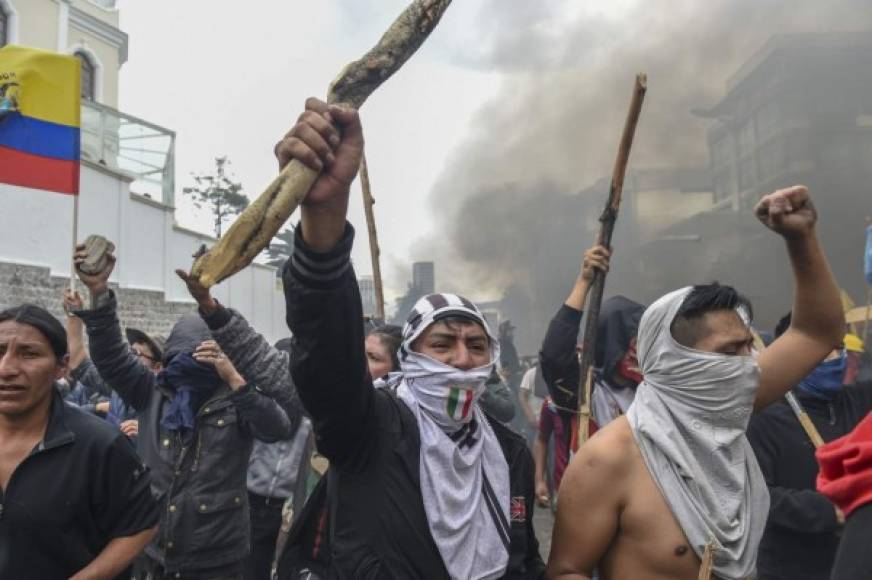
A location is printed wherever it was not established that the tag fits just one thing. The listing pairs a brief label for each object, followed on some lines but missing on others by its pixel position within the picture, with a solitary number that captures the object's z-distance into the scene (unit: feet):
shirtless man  6.07
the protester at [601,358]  11.22
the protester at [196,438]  10.35
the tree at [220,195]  92.68
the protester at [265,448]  10.31
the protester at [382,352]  11.47
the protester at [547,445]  13.67
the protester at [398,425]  4.66
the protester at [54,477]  7.01
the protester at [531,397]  26.77
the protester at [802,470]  8.19
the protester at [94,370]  13.14
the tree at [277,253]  88.22
